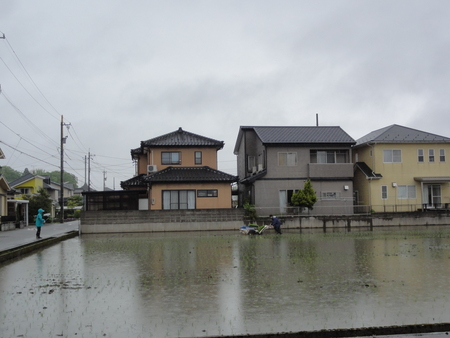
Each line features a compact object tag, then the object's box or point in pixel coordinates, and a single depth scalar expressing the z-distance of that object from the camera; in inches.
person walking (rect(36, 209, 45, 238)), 935.1
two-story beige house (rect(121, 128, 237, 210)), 1321.4
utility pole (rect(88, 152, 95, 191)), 2483.4
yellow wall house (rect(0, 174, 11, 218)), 1435.5
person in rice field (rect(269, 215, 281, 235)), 1109.3
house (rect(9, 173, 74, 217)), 2588.6
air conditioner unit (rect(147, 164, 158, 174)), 1380.4
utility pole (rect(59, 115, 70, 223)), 1732.3
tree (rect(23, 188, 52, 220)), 1859.0
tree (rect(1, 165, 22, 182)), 4449.3
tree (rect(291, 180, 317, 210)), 1327.5
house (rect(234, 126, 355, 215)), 1406.3
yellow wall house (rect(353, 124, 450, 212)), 1444.4
